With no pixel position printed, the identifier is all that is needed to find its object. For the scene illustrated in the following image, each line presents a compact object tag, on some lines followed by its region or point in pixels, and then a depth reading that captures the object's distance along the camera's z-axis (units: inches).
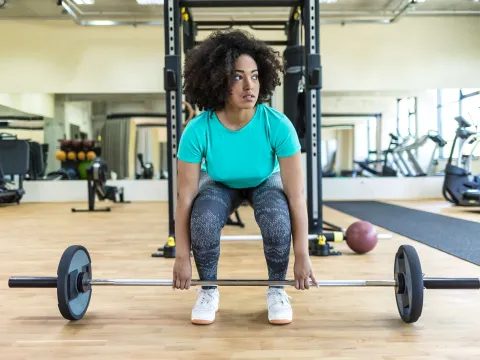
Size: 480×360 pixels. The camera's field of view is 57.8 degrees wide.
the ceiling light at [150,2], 228.2
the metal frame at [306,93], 90.7
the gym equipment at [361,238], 94.0
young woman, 49.1
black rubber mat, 99.6
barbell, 47.8
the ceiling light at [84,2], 229.6
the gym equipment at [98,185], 189.0
